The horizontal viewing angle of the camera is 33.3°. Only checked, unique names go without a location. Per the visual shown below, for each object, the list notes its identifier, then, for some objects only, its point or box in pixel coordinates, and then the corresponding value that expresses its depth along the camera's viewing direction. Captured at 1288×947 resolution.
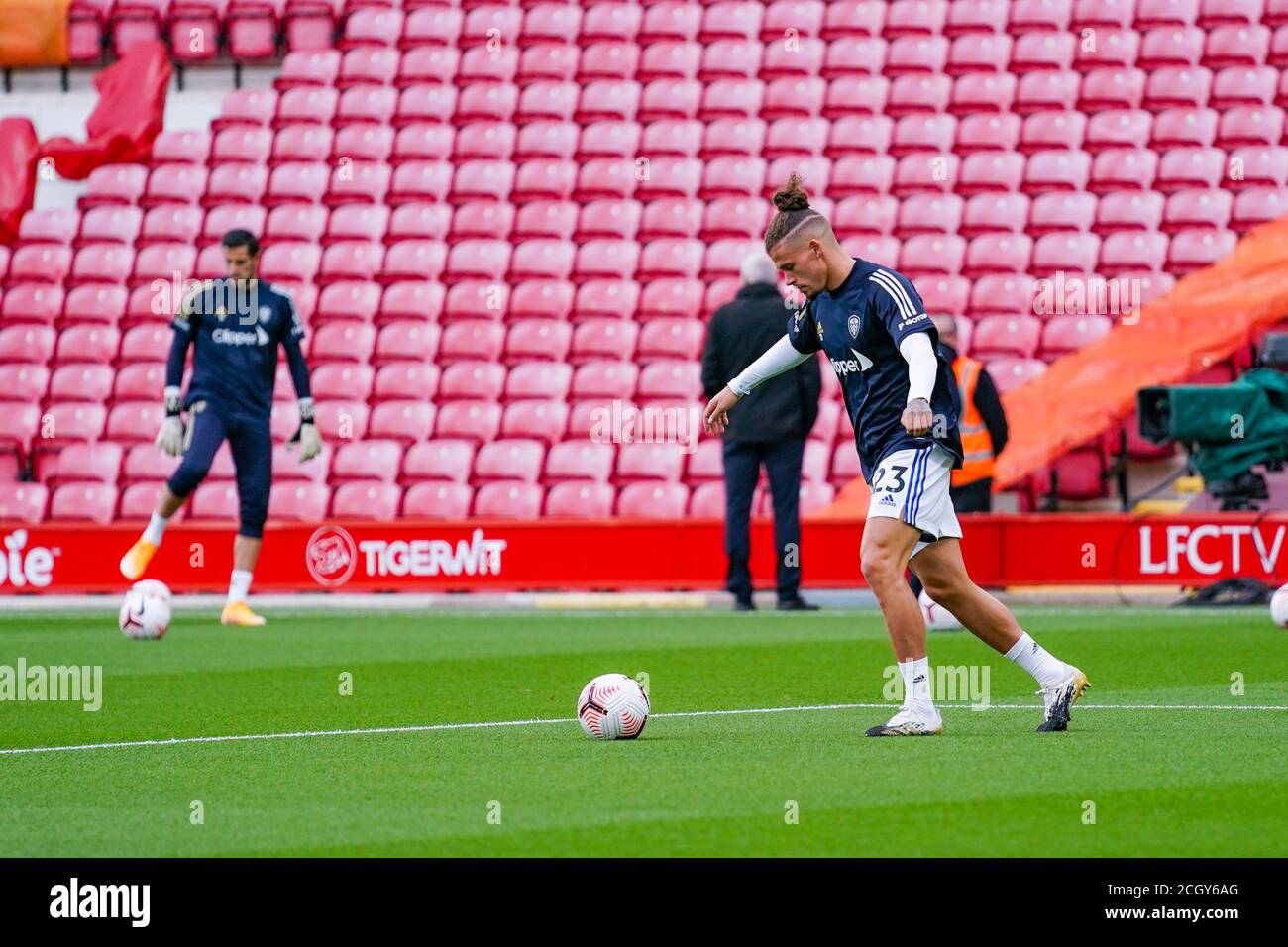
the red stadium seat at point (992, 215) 20.70
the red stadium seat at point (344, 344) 21.44
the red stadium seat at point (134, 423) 21.28
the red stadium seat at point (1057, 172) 20.91
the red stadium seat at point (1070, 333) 19.52
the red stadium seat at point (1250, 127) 20.91
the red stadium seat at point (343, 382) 21.06
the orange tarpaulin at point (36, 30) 25.31
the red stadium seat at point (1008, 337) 19.59
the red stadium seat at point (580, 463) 19.70
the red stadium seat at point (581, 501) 19.34
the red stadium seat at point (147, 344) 21.98
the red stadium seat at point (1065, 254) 20.03
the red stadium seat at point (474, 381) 20.73
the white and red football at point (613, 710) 7.79
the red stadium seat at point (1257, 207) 20.22
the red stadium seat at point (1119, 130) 21.14
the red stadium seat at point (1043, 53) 22.05
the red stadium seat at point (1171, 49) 21.73
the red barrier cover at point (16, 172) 24.06
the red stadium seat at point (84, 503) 20.52
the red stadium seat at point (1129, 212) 20.34
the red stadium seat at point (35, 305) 22.78
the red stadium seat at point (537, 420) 20.20
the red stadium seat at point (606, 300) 21.11
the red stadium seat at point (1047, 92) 21.70
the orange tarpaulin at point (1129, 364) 17.95
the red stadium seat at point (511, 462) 19.89
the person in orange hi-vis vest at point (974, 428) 13.89
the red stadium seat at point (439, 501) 19.69
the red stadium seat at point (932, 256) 20.45
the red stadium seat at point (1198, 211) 20.23
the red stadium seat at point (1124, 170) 20.77
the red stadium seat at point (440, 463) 20.06
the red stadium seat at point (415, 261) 22.03
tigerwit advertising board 16.16
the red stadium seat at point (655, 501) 19.22
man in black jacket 15.70
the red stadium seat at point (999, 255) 20.33
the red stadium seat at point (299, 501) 20.13
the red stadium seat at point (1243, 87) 21.28
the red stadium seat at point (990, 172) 21.11
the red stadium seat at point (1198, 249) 19.80
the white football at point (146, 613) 13.04
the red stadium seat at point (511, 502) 19.48
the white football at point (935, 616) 13.46
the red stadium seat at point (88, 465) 20.95
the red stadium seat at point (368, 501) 19.84
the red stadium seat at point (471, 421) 20.42
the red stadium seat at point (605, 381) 20.27
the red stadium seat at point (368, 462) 20.25
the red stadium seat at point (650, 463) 19.66
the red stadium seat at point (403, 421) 20.59
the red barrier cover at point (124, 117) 24.39
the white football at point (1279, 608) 11.91
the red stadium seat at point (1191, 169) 20.66
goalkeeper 14.23
